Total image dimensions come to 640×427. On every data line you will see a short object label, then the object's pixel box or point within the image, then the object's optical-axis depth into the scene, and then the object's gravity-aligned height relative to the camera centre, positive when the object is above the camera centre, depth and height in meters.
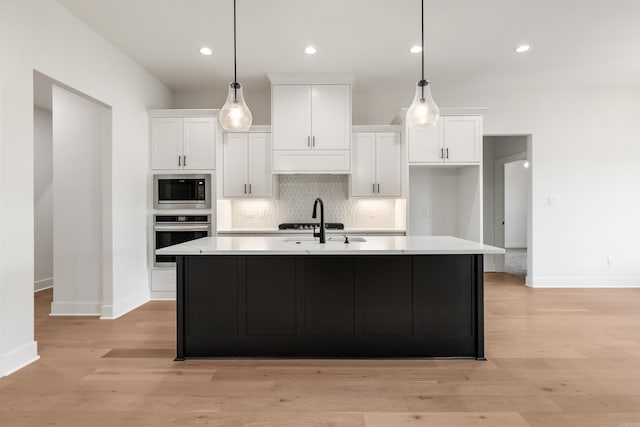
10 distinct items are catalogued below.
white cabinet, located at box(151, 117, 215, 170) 4.78 +0.89
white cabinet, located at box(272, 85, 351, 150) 4.80 +1.19
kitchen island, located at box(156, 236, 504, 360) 2.82 -0.70
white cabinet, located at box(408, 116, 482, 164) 4.82 +0.90
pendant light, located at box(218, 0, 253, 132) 2.90 +0.76
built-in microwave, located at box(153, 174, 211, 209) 4.75 +0.23
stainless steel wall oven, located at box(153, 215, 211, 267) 4.73 -0.23
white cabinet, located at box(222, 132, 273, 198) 4.96 +0.60
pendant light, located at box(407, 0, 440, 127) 2.84 +0.76
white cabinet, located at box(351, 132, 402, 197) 4.99 +0.69
